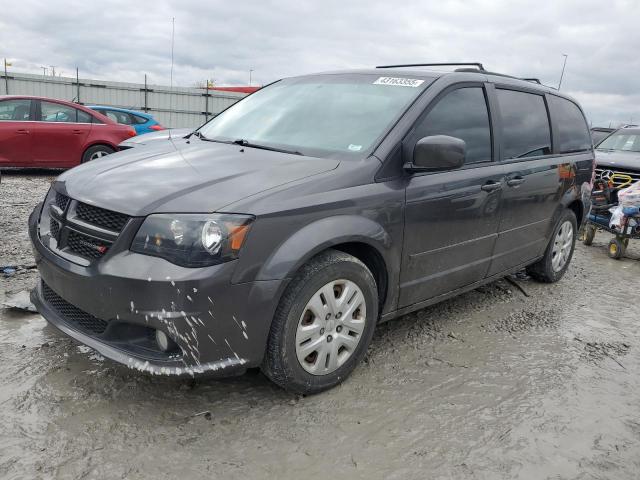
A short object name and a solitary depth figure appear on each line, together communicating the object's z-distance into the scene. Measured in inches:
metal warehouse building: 715.4
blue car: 448.5
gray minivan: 93.6
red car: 343.9
